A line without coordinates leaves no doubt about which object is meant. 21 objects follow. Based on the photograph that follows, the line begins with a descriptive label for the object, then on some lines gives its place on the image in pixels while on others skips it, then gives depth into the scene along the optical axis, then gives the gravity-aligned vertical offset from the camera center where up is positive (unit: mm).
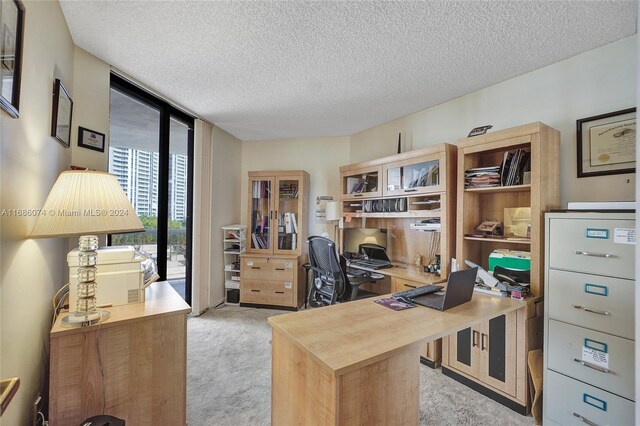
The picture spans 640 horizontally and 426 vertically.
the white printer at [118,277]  1518 -378
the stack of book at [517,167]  2055 +375
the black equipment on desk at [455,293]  1523 -457
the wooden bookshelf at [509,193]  1902 +193
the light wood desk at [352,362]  1044 -630
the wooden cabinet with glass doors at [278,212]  3943 +20
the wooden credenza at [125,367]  1232 -765
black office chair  2668 -639
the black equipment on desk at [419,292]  1707 -499
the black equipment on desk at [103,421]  1165 -914
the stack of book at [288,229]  3992 -229
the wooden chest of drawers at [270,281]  3703 -929
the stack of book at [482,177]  2174 +320
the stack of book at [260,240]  3971 -395
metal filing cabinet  1454 -585
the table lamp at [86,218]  1214 -32
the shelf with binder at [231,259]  3923 -672
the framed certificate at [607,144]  1785 +507
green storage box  2018 -333
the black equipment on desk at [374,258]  2976 -517
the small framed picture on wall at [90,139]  2035 +557
